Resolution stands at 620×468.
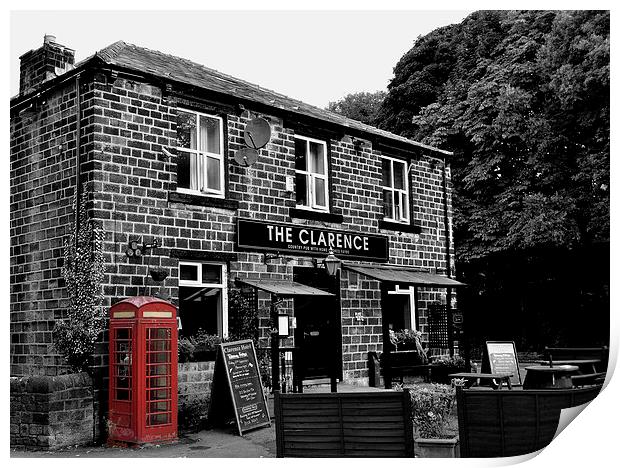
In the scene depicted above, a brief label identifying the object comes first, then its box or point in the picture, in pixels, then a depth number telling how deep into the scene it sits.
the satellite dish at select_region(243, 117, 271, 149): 12.25
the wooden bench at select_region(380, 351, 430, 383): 13.86
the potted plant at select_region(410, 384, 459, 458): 8.48
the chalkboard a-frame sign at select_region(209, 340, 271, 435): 9.95
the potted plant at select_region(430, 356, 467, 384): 14.48
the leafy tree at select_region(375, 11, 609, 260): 11.29
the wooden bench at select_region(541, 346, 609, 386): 11.41
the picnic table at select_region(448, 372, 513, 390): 10.20
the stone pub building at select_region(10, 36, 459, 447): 10.34
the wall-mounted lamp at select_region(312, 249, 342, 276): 12.28
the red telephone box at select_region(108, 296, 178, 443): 9.02
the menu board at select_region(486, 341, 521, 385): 12.85
